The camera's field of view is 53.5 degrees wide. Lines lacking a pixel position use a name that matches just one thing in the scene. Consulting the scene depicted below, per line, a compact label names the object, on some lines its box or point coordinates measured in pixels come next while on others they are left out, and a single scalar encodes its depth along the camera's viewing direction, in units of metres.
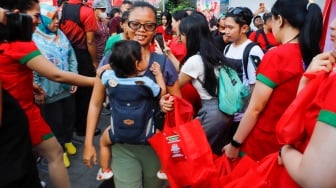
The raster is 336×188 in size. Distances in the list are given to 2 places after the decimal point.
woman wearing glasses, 2.10
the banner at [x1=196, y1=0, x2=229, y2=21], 9.30
